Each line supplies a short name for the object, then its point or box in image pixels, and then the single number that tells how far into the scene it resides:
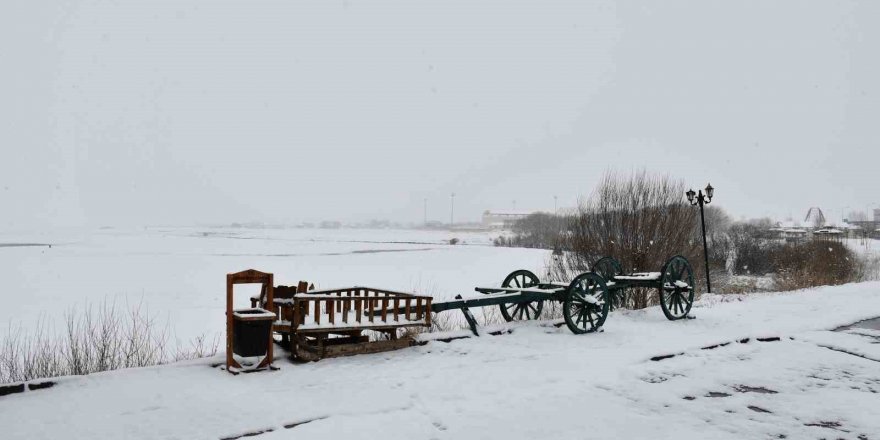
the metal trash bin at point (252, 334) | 6.96
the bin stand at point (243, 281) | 6.93
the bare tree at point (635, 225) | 18.55
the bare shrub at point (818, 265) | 22.70
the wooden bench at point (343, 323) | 7.55
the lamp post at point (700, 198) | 18.86
